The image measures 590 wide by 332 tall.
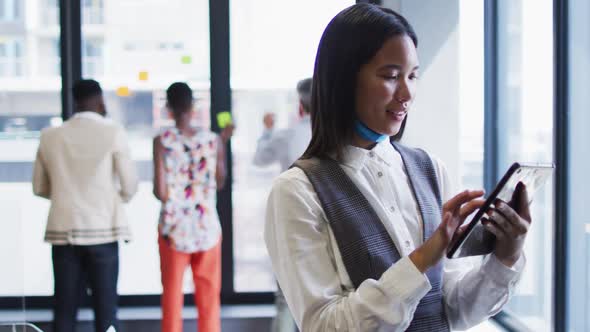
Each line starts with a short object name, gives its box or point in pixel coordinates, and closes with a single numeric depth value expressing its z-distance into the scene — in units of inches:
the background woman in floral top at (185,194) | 142.9
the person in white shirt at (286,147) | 139.0
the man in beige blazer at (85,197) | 138.5
